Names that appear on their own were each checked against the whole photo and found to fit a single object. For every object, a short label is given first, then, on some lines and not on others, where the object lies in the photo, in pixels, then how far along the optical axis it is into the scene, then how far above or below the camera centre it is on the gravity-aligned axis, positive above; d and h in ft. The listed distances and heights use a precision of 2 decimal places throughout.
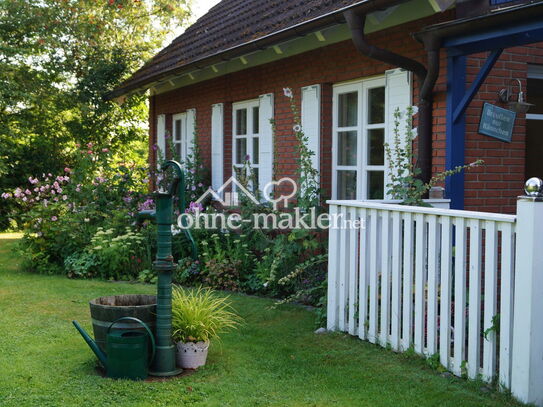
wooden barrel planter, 15.67 -3.00
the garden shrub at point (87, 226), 30.53 -2.04
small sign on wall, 21.09 +1.95
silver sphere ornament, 12.82 -0.01
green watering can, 15.26 -3.74
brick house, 20.88 +3.60
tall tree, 50.01 +9.08
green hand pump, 15.85 -2.36
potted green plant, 16.34 -3.46
